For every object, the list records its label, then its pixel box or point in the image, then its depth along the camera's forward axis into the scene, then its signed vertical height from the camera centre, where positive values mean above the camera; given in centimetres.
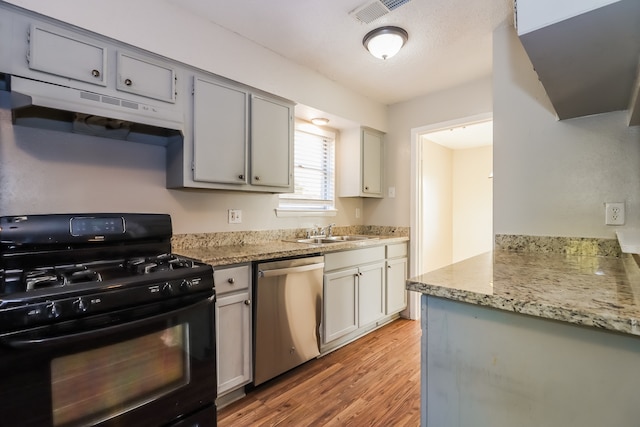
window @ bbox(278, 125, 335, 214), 297 +42
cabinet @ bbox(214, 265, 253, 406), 171 -68
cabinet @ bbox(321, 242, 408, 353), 242 -71
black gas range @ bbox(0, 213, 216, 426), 101 -43
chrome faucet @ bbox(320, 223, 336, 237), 307 -18
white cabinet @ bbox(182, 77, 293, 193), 191 +53
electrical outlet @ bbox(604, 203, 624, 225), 152 +0
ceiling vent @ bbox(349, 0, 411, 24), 180 +126
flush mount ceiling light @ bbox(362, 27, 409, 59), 205 +121
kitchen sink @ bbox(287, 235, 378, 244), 287 -26
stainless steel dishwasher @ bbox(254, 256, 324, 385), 192 -70
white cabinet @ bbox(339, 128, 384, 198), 323 +55
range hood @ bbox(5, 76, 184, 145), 134 +50
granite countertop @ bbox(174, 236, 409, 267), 175 -25
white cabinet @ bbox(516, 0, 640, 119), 75 +49
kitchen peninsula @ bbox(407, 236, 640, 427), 69 -35
